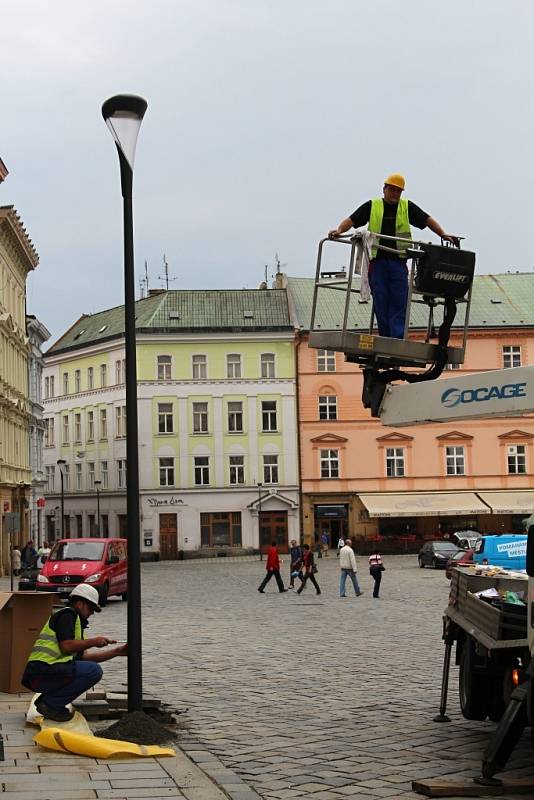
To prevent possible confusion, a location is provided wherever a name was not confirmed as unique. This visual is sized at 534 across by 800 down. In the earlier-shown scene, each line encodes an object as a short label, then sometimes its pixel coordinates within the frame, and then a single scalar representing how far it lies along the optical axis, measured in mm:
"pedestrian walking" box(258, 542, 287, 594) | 35281
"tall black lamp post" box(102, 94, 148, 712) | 10805
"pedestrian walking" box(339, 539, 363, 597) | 31844
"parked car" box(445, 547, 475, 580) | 32844
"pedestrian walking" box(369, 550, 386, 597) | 31969
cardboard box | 13461
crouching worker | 10664
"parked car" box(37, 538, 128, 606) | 31766
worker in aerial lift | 9820
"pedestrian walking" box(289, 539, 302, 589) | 36031
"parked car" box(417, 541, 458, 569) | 50750
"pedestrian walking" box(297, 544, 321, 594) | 34219
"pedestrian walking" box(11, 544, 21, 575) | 46238
